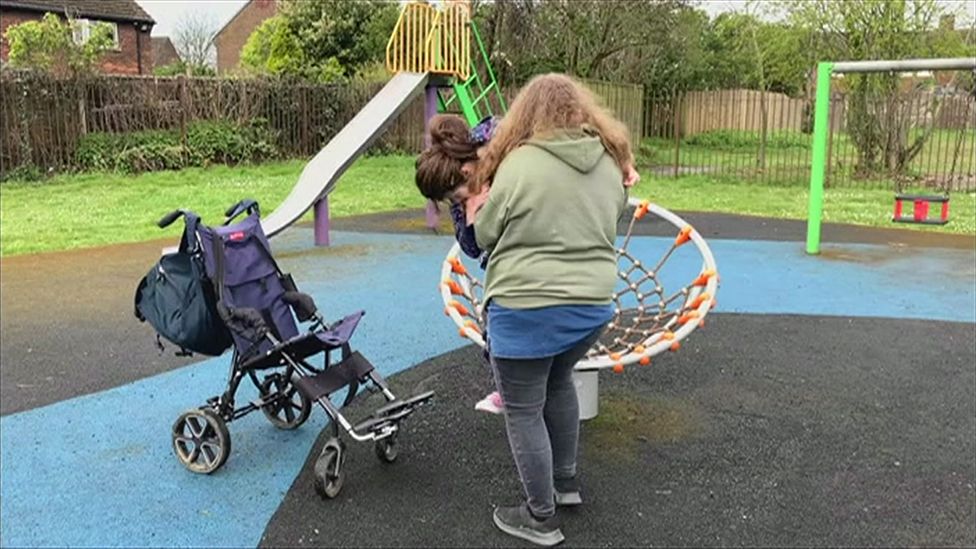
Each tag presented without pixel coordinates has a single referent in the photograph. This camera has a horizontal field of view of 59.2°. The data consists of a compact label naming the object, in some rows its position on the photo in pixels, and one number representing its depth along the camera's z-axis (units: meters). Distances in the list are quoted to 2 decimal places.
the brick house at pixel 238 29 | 46.25
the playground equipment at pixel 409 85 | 8.65
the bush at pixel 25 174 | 15.62
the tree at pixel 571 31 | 21.03
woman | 2.72
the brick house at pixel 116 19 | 27.50
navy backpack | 3.55
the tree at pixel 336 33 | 24.84
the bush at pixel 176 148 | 16.66
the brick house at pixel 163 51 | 51.58
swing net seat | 3.76
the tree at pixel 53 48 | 17.25
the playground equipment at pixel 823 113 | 8.34
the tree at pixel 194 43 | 45.94
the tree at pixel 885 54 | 15.99
